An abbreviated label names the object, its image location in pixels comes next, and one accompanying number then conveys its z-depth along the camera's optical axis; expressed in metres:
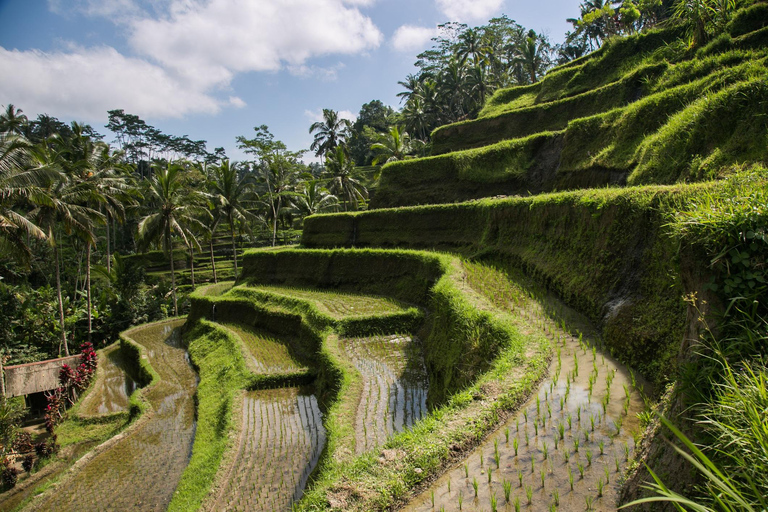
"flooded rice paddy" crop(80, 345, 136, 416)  13.09
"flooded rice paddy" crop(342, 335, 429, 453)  6.81
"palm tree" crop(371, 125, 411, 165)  26.77
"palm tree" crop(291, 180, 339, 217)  28.94
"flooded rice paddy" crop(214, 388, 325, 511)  6.14
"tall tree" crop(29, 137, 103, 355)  16.03
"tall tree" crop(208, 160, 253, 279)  25.78
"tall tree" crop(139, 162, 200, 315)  21.39
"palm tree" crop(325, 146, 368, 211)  29.18
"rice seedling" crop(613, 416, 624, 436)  3.78
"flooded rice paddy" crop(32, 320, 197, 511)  7.60
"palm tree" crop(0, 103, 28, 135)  30.16
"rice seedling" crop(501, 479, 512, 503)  3.25
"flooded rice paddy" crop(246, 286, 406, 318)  12.43
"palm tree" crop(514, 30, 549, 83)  32.53
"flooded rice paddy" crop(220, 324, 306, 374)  11.17
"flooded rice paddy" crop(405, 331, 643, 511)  3.21
